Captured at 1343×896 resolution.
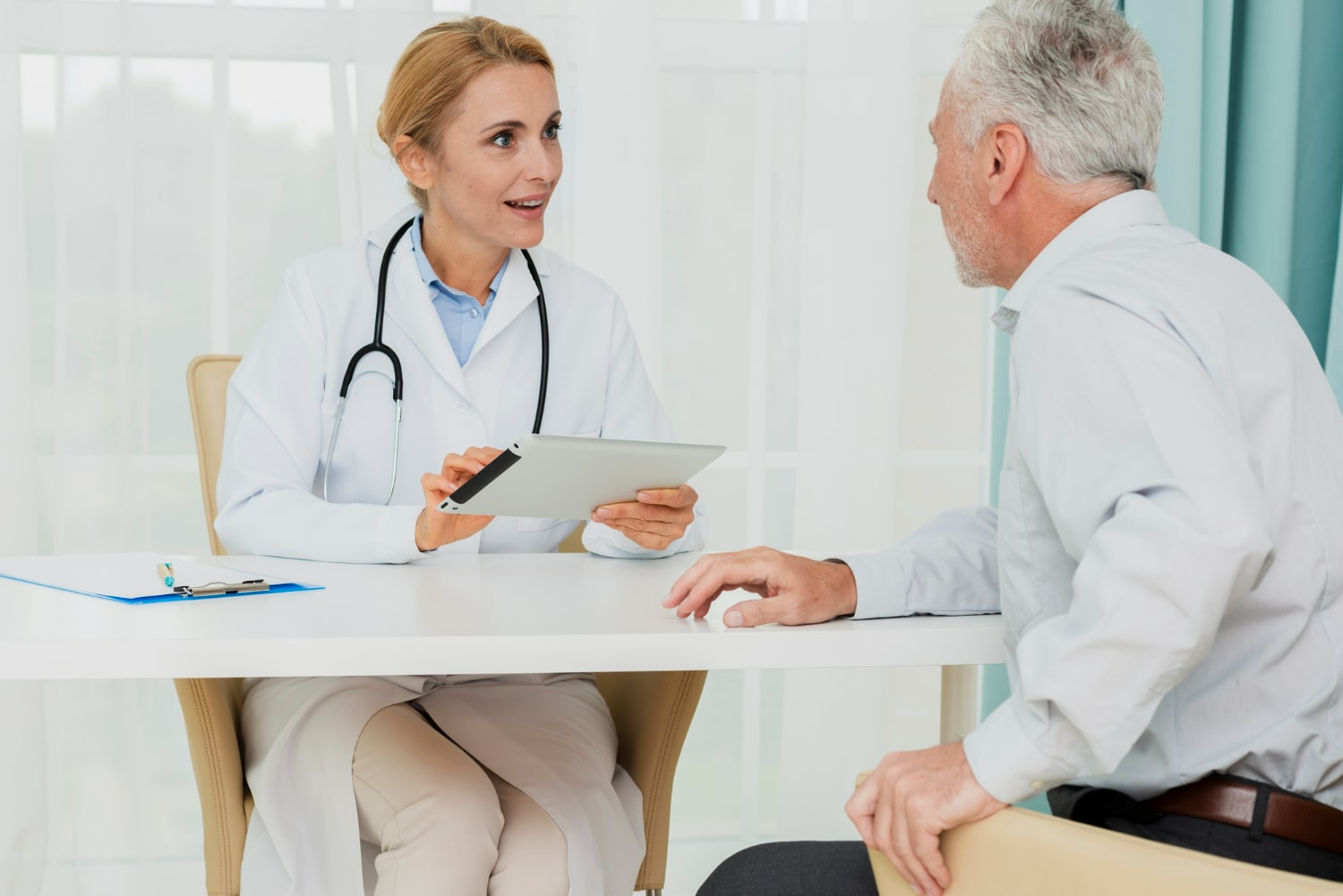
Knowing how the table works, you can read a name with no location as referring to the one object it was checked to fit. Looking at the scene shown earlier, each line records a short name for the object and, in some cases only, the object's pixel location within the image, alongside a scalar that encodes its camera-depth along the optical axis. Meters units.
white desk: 2.65
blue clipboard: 2.82
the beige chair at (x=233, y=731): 2.99
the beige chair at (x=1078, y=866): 2.36
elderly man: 2.50
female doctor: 2.92
